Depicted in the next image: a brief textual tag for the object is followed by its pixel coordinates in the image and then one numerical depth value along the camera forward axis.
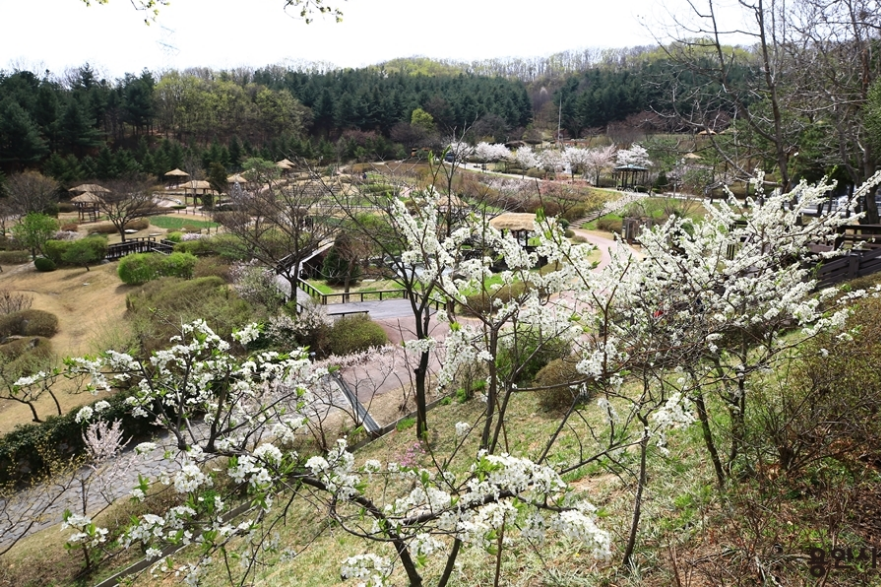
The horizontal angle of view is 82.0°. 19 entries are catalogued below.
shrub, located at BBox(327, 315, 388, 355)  13.27
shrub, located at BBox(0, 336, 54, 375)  13.50
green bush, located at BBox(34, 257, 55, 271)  25.75
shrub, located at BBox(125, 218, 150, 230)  32.94
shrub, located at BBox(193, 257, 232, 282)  21.84
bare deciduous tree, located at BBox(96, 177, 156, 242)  31.02
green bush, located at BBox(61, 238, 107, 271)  26.02
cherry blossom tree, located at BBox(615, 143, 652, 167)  42.59
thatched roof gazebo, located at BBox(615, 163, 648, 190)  38.91
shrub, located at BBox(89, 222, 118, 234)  32.33
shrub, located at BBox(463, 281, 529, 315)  14.25
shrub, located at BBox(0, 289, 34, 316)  18.27
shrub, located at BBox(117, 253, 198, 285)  22.19
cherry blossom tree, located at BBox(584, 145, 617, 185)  43.26
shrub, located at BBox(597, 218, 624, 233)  30.38
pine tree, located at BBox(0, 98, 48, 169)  38.59
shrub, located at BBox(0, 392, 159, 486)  9.44
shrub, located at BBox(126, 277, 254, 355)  14.16
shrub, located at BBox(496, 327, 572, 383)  8.30
